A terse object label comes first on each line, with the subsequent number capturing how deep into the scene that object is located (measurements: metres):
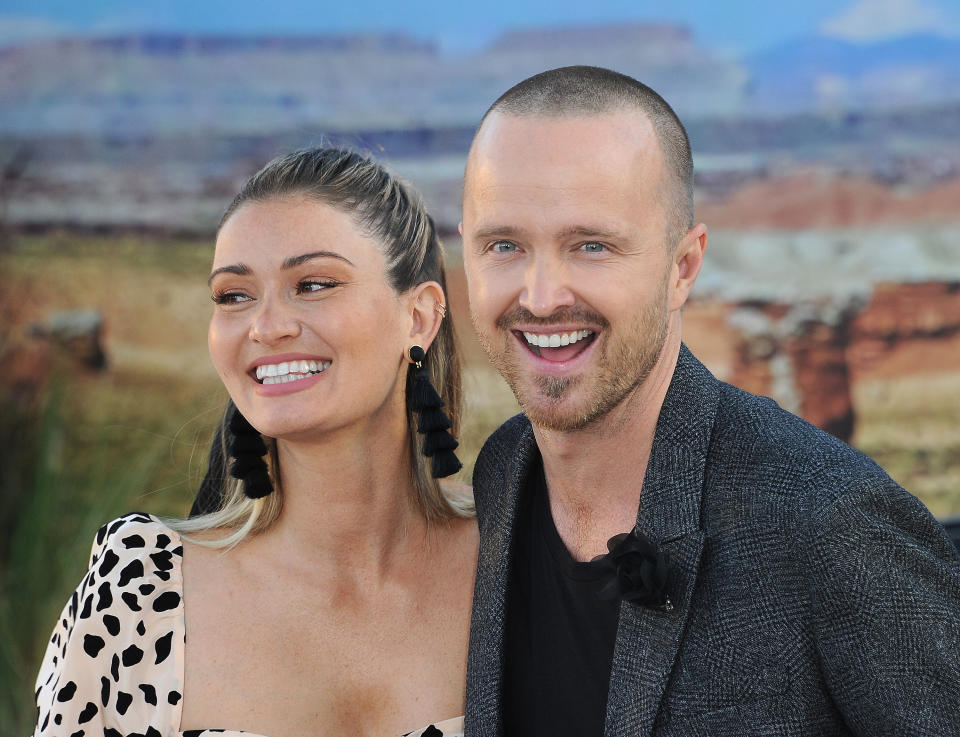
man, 3.61
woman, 3.84
